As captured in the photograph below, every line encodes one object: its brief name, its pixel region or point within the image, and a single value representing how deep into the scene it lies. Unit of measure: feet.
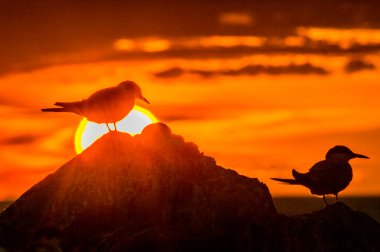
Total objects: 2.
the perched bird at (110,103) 60.64
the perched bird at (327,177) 62.69
